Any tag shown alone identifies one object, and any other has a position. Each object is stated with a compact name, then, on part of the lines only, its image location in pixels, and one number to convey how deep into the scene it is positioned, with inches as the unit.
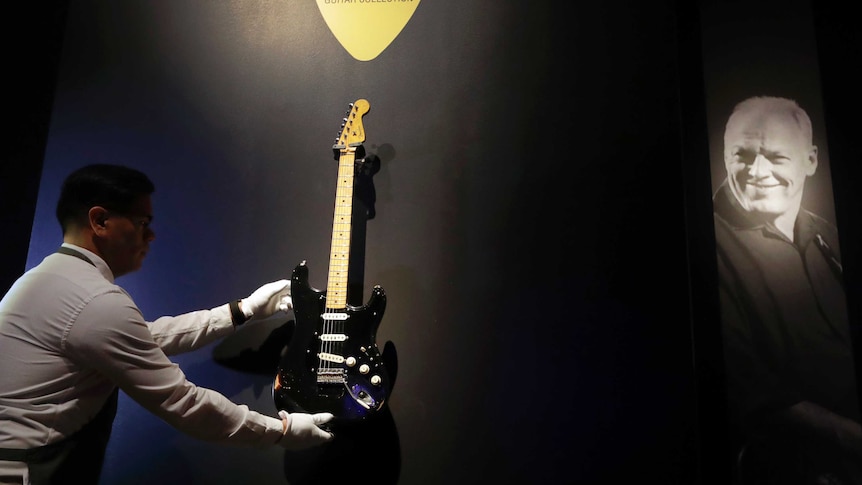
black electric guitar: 65.3
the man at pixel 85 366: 54.1
